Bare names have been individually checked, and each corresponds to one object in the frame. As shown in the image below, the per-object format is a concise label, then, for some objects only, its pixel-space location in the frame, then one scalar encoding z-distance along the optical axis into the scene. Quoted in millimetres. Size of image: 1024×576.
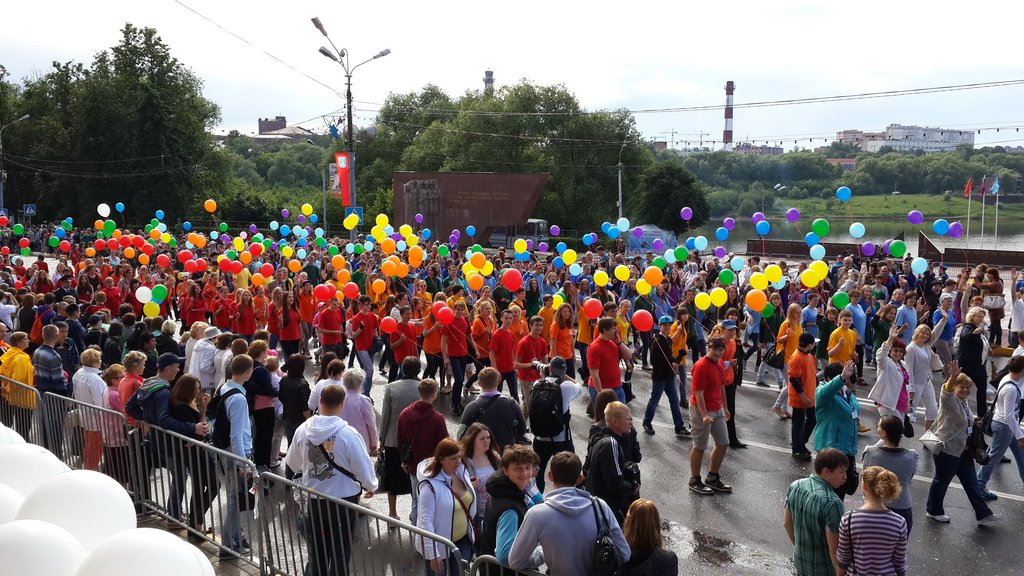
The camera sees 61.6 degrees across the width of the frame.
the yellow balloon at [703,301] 12289
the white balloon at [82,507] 4598
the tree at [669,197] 47969
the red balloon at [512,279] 13461
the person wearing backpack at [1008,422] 7719
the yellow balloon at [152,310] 13445
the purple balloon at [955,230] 16109
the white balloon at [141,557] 3820
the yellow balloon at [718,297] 12414
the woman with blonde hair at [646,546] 4254
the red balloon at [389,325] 11531
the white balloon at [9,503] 4703
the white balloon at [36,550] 3865
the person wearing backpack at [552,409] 7004
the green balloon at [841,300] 12922
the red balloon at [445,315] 11266
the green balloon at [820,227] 14635
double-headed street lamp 24073
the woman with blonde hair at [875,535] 4750
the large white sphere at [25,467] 5246
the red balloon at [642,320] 11539
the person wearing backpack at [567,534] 4375
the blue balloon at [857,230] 15688
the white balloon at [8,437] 5921
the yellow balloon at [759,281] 12133
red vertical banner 25622
